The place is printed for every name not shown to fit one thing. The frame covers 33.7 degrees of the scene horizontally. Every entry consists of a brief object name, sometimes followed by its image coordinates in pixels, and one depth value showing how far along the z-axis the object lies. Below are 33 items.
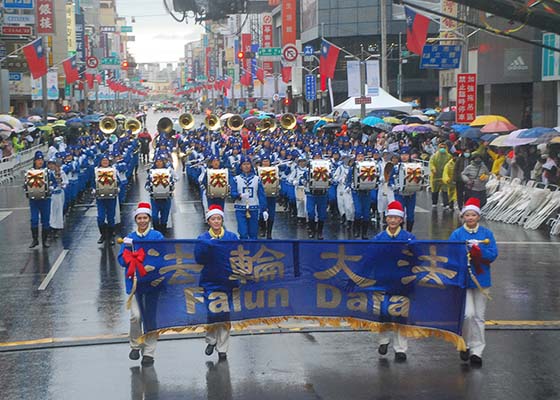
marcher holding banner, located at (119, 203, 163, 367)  9.10
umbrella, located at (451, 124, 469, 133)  29.10
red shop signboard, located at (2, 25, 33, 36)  51.19
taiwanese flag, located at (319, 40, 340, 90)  42.75
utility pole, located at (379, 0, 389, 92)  39.94
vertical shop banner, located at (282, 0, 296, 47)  82.69
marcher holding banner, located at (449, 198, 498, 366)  9.06
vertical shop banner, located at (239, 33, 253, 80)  101.50
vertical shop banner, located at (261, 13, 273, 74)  93.56
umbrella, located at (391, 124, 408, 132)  34.62
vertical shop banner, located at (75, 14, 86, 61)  103.49
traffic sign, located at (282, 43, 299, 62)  59.62
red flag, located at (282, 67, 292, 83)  67.62
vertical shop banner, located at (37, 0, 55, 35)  61.03
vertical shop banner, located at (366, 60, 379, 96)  38.98
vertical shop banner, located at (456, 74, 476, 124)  28.78
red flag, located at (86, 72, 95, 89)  88.38
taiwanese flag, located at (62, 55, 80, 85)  56.66
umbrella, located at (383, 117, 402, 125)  39.88
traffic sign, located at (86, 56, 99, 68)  81.50
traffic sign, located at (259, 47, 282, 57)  69.94
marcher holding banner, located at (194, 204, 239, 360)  9.35
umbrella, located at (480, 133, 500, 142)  26.25
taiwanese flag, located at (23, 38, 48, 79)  43.62
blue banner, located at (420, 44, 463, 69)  29.69
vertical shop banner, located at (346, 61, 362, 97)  38.72
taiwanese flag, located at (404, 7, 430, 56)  28.67
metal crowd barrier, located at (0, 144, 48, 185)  34.69
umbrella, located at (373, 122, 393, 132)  37.32
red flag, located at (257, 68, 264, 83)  78.12
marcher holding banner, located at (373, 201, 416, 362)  9.36
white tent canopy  41.34
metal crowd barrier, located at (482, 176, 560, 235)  19.77
